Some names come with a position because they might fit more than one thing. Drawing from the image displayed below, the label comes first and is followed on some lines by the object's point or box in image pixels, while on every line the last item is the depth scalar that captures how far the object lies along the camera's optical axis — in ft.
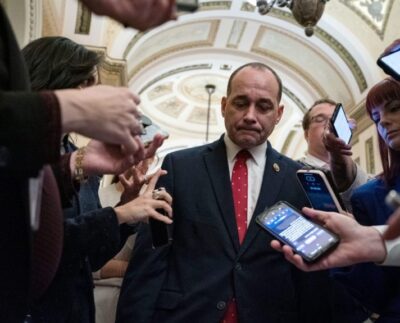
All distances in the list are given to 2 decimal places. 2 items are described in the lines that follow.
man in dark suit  4.72
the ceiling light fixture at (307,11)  12.30
